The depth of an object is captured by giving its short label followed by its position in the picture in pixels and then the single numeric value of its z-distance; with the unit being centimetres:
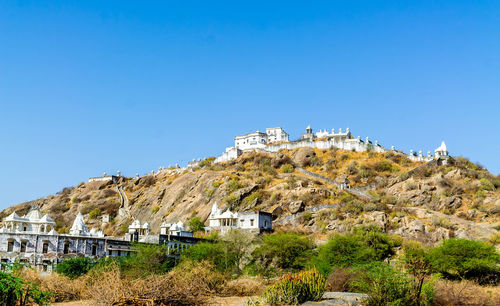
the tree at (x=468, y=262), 3822
